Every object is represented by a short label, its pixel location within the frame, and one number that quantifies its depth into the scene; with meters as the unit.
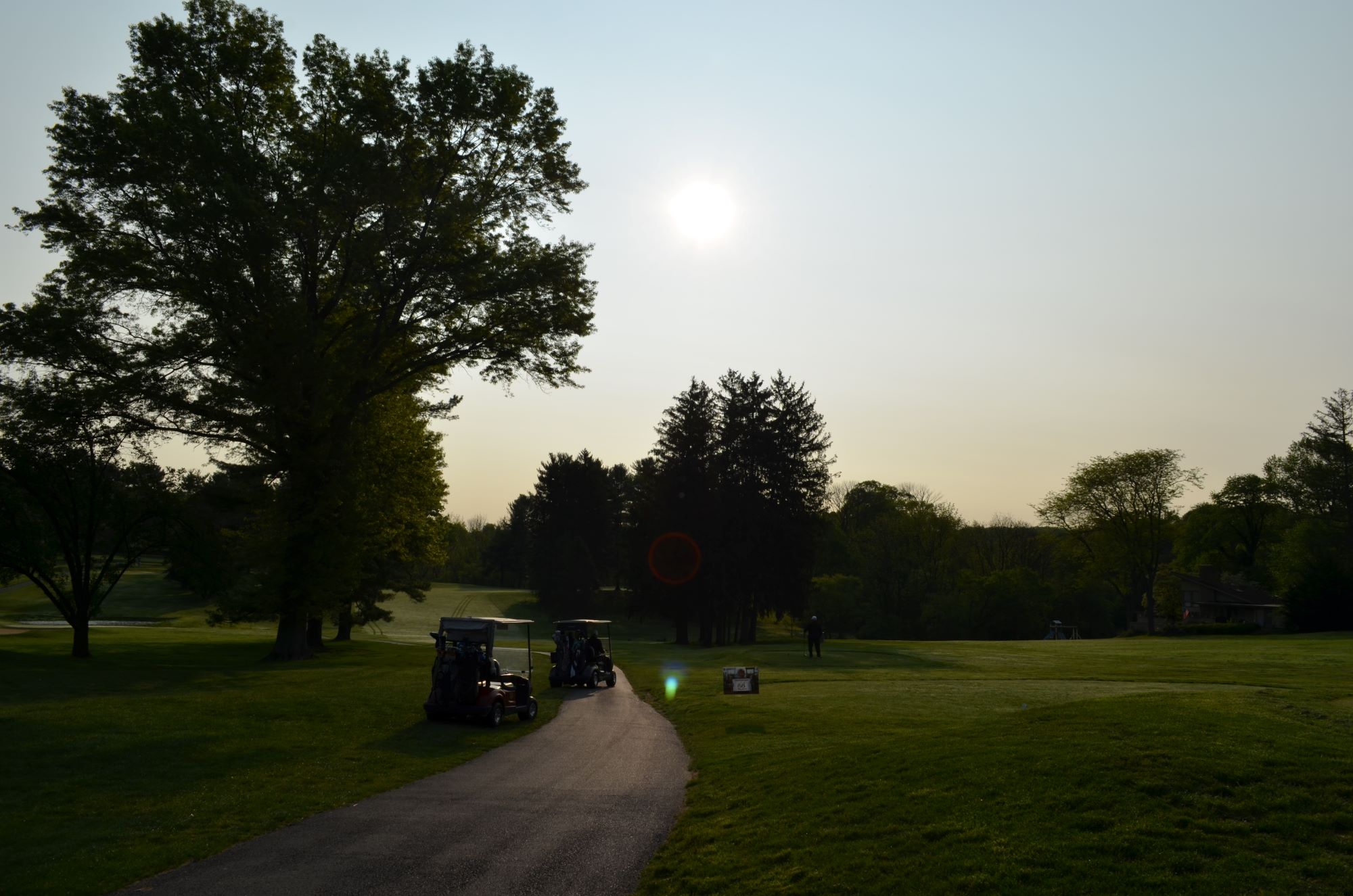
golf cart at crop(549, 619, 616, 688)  33.06
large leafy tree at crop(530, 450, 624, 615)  99.75
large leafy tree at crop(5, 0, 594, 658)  32.19
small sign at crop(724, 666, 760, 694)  29.03
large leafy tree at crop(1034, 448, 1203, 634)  89.00
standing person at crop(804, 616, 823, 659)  44.31
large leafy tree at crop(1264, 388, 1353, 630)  65.12
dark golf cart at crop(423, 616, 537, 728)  22.84
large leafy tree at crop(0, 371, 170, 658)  34.47
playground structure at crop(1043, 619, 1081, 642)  81.31
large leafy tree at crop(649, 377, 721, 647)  63.75
